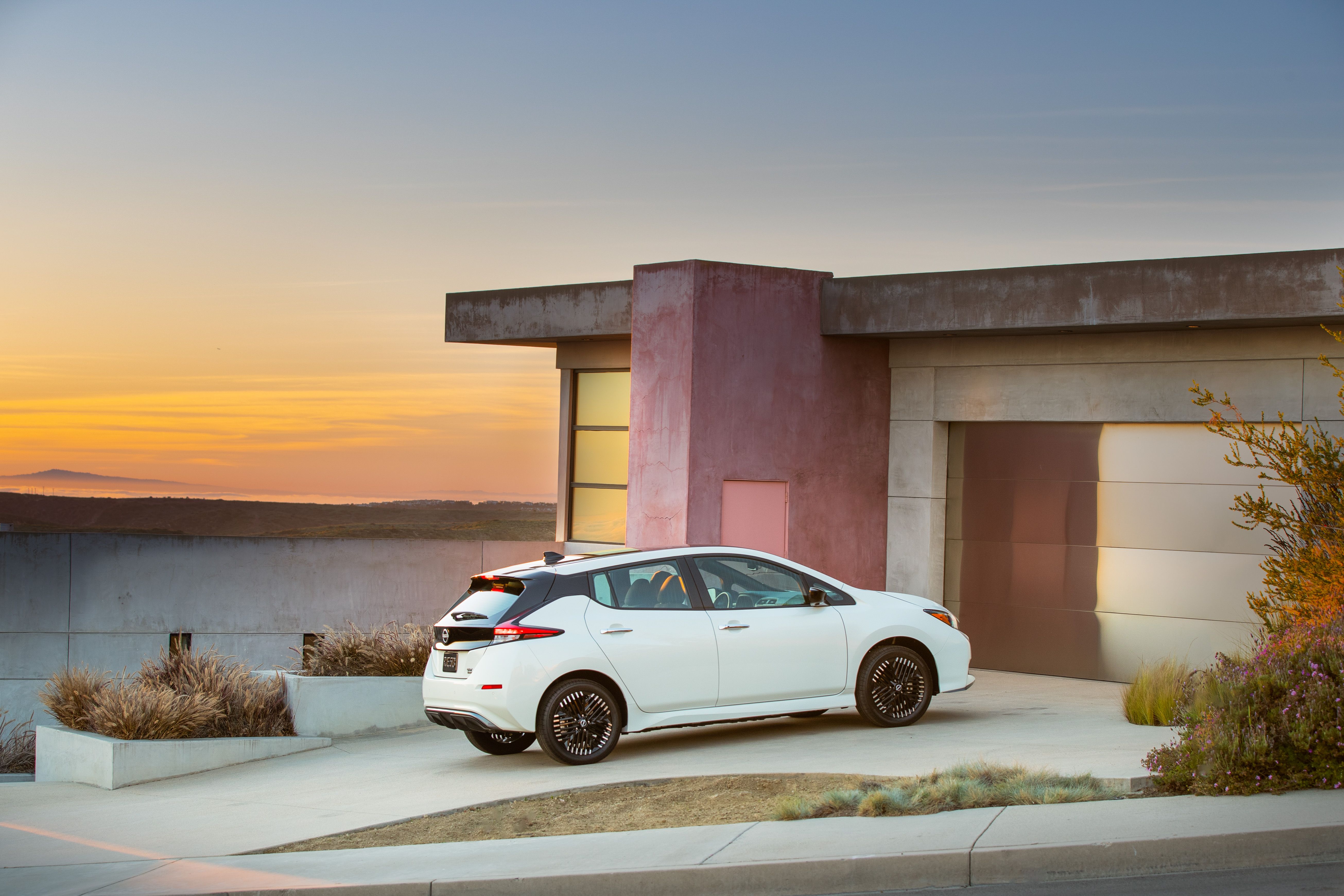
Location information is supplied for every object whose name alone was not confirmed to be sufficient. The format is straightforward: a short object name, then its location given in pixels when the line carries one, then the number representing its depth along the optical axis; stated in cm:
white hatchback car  1029
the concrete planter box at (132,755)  1164
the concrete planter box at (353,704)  1298
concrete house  1536
